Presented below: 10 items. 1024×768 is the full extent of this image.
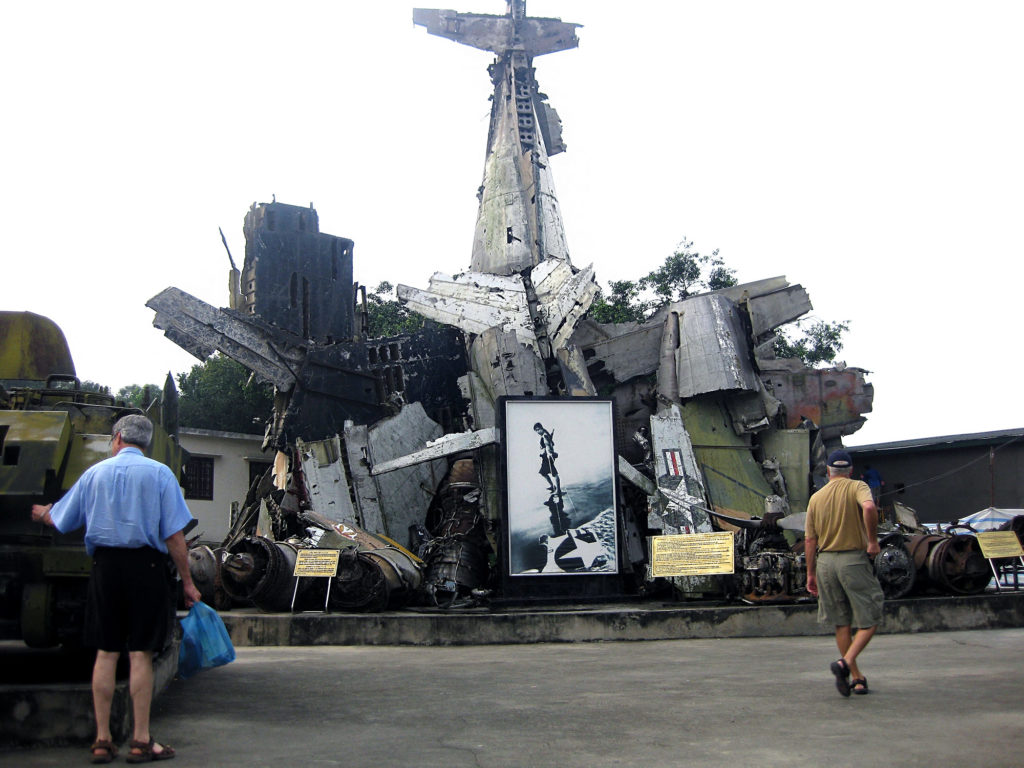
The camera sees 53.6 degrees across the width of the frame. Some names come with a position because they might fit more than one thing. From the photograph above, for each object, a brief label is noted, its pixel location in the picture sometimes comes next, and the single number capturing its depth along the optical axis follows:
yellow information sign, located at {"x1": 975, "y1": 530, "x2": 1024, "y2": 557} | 12.57
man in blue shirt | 4.68
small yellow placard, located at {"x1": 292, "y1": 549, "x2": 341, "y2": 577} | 12.11
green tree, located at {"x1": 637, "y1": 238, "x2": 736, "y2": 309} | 35.53
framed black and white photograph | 12.92
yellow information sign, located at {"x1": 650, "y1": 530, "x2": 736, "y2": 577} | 12.30
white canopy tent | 17.41
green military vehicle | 5.53
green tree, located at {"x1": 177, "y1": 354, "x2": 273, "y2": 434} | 39.06
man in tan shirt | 6.29
